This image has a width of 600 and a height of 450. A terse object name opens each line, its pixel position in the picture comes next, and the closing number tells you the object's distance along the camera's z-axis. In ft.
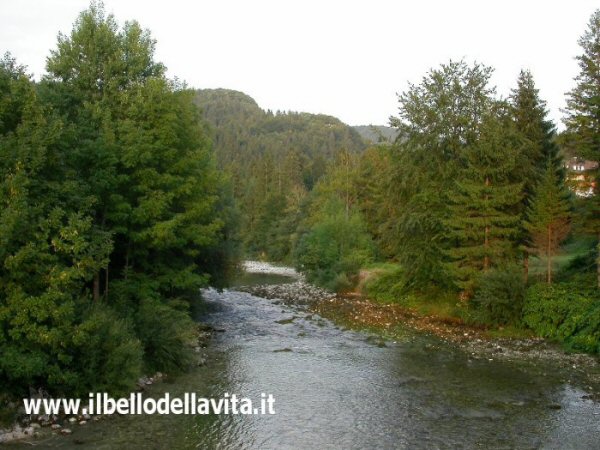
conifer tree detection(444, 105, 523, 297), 96.37
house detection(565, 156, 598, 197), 85.87
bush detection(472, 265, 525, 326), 88.74
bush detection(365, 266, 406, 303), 122.93
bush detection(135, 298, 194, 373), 61.82
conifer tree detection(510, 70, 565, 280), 102.94
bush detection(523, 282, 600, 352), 76.13
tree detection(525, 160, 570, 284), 88.28
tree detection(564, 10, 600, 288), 84.38
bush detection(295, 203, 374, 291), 152.05
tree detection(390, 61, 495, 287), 110.11
